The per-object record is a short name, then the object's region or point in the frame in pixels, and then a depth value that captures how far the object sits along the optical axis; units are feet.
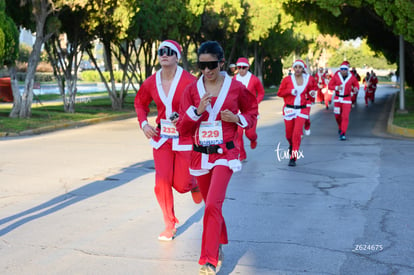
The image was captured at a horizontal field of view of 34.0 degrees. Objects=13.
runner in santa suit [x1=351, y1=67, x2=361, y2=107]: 99.86
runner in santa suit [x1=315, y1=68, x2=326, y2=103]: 101.08
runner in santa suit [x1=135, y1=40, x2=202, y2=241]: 20.92
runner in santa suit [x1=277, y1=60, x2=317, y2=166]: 38.50
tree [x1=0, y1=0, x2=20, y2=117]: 59.57
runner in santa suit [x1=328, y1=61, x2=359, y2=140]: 51.31
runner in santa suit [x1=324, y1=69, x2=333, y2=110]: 94.59
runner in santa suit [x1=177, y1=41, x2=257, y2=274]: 16.69
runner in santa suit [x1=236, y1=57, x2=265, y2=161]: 39.01
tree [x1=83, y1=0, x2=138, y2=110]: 72.02
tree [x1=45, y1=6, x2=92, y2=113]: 76.13
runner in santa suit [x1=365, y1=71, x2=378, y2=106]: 108.68
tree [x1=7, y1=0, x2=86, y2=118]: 66.69
